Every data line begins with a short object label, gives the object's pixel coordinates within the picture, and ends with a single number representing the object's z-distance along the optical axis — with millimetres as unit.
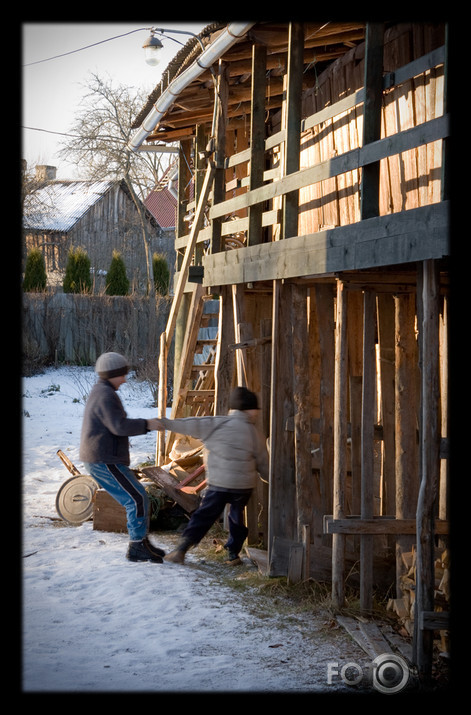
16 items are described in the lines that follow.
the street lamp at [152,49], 12055
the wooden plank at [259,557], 7959
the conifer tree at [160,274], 28359
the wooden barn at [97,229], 35406
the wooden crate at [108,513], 9188
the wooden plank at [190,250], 10453
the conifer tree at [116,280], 26844
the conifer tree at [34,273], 25766
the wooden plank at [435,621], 5234
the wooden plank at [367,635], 5810
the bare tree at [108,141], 32656
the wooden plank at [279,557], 7719
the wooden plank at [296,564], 7496
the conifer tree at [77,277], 26375
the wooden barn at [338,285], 5684
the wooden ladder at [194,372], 11352
